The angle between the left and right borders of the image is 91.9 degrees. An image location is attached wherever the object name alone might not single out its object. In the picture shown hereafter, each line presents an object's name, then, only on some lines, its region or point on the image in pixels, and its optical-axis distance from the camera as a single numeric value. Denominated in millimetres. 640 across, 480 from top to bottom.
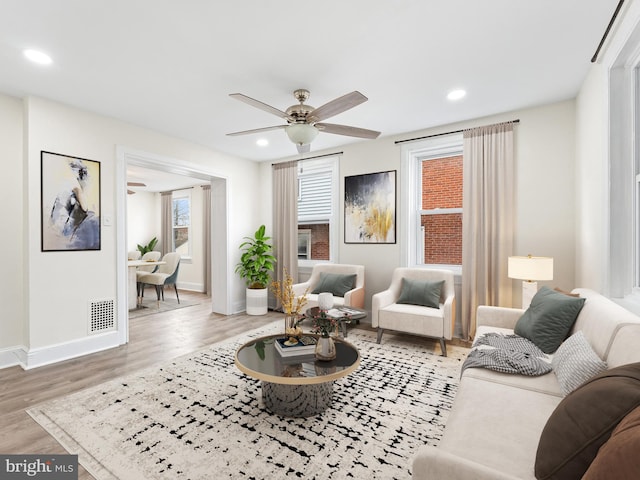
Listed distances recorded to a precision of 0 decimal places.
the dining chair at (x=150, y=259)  6934
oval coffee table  1948
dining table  5342
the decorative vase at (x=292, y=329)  2482
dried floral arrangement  2479
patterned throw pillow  1457
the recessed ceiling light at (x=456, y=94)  3080
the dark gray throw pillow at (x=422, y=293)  3645
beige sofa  992
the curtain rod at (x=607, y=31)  1939
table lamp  2885
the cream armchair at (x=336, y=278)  4104
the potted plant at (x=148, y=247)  8242
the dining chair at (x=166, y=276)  5831
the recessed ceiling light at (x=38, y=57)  2387
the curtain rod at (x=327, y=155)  4908
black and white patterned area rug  1677
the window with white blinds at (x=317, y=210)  5035
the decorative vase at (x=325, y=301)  3416
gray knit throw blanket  1849
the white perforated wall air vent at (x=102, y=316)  3486
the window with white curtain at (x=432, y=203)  4129
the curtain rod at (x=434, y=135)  3552
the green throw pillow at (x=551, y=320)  2145
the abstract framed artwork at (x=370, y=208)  4438
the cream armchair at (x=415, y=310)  3256
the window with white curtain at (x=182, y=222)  7954
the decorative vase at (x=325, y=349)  2221
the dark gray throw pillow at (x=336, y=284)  4348
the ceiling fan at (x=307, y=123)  2575
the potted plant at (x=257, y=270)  5148
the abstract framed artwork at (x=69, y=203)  3170
